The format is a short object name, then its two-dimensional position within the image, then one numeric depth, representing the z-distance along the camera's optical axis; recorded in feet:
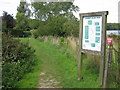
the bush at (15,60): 15.75
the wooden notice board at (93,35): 15.47
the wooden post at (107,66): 12.77
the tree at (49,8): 91.76
